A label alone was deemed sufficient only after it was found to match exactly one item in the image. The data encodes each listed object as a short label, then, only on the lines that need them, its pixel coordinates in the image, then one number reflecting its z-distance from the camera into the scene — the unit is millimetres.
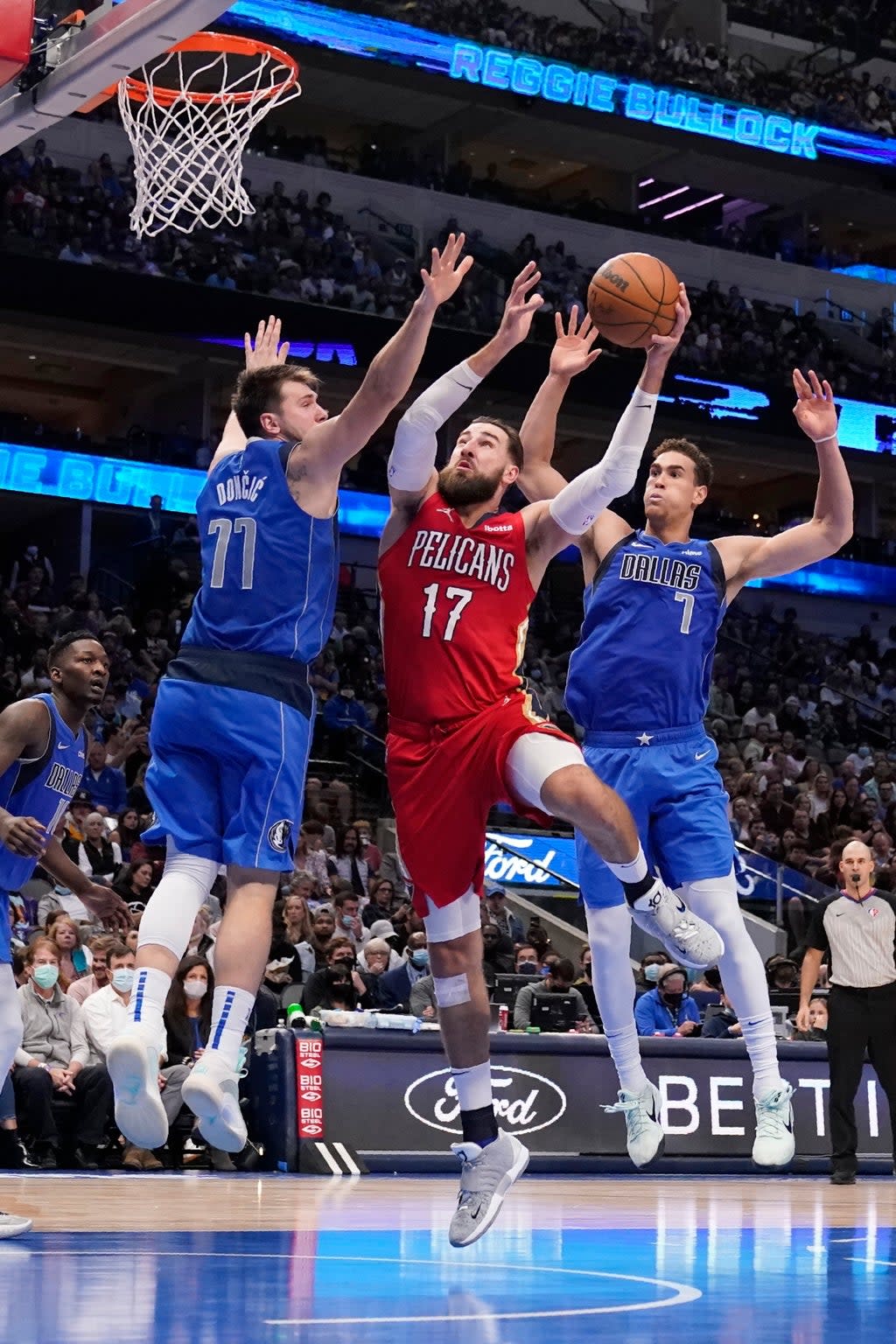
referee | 12570
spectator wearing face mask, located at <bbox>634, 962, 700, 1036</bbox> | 15336
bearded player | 6398
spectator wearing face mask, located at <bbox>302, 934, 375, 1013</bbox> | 14109
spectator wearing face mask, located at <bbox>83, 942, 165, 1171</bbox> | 12609
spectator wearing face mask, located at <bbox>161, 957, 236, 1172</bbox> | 12797
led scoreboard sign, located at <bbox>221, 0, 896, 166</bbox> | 31359
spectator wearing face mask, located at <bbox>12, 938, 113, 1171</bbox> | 12094
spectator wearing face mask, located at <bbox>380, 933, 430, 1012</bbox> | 14859
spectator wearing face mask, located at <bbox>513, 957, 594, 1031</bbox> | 14859
